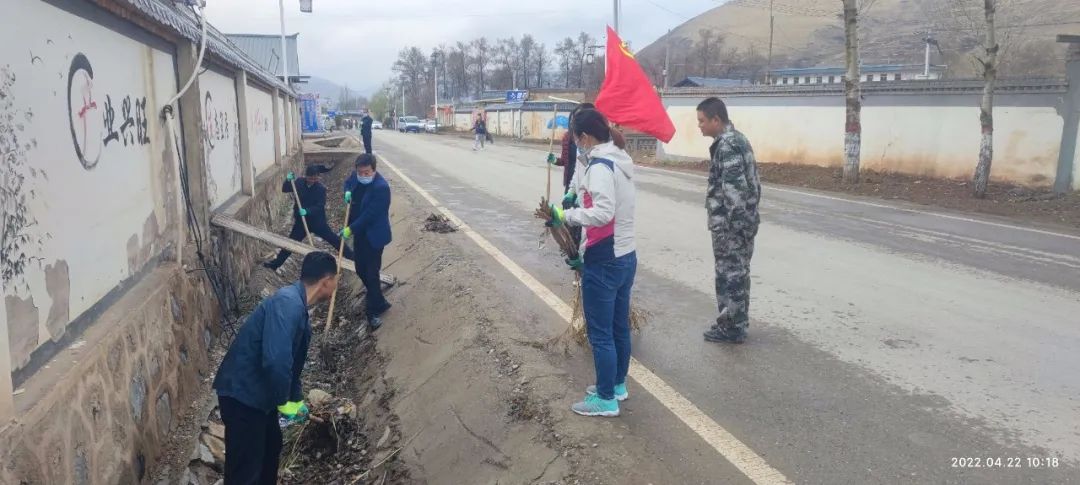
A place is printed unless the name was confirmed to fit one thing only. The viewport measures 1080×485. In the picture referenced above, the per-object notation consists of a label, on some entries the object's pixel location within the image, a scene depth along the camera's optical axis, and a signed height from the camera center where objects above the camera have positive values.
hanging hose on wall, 6.32 -1.08
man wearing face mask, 6.89 -0.90
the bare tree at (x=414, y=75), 103.00 +7.54
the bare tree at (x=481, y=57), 101.00 +9.72
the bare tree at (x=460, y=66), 102.19 +8.62
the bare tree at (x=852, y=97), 16.81 +0.67
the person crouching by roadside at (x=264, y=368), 3.77 -1.23
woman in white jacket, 4.02 -0.63
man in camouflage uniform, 5.25 -0.57
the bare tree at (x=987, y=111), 14.20 +0.28
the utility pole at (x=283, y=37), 29.87 +3.86
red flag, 5.20 +0.19
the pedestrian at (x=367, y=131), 22.79 -0.04
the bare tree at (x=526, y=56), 99.75 +9.54
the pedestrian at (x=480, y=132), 32.16 -0.14
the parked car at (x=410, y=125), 63.94 +0.36
